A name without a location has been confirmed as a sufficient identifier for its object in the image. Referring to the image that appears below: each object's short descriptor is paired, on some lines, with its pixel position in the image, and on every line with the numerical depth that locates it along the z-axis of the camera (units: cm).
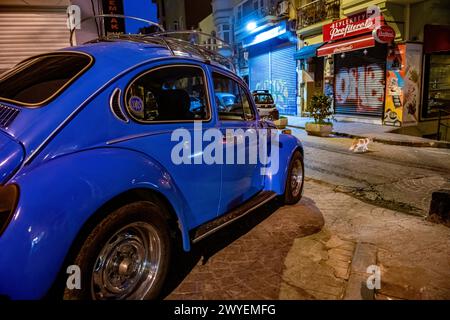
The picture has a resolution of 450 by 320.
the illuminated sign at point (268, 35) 2294
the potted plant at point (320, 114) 1371
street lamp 2637
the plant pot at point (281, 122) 1667
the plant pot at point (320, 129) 1387
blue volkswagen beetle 209
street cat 1038
